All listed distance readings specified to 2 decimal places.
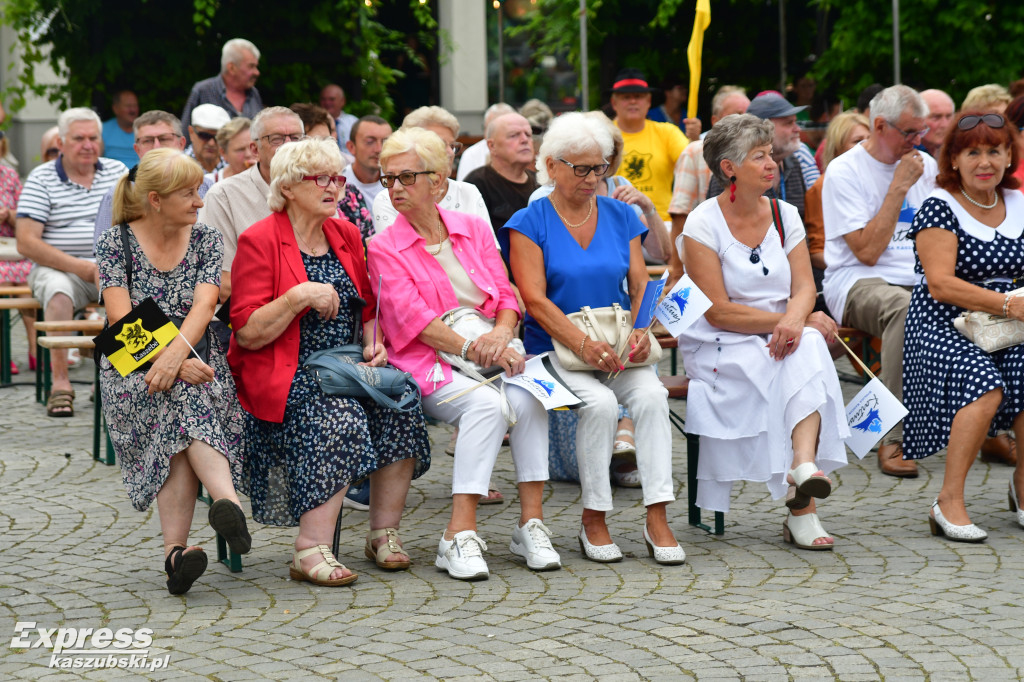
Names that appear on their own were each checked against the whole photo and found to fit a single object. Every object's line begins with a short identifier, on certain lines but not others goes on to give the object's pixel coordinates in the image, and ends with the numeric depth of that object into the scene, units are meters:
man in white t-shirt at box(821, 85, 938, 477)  13.33
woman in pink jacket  10.14
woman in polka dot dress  10.85
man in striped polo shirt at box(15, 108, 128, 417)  16.48
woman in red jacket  9.86
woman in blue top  10.31
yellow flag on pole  17.92
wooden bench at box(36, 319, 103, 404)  14.66
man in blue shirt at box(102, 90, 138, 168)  22.62
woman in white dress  10.57
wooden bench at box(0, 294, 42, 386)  16.63
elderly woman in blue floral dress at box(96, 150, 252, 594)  9.70
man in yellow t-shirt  18.64
